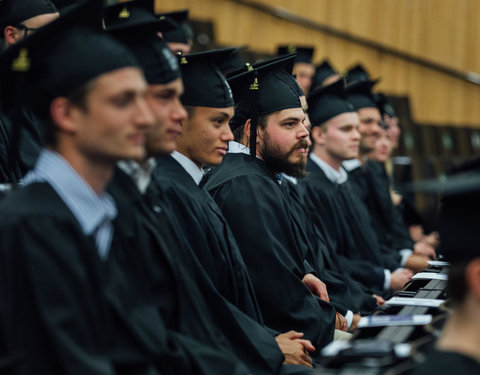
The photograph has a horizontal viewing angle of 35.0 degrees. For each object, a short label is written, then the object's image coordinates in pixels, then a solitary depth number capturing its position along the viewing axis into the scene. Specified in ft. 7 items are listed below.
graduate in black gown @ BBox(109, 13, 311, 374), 7.74
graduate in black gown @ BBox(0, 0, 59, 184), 7.18
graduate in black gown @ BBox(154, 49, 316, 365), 10.00
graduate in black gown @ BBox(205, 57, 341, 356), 11.55
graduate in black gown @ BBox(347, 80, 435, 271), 20.56
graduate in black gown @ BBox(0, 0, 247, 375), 6.15
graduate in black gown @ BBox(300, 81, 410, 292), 16.87
